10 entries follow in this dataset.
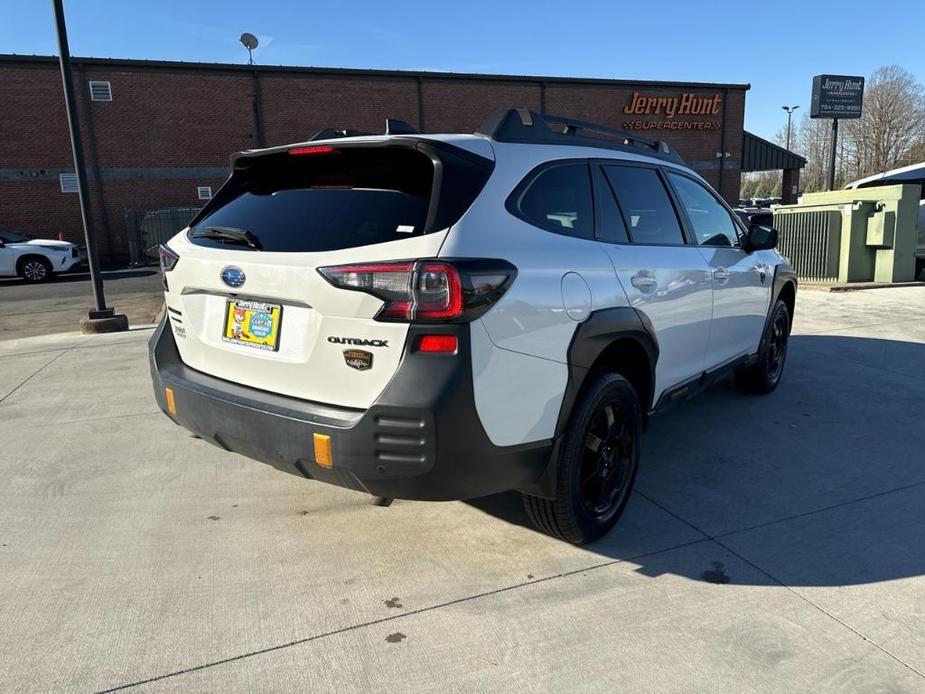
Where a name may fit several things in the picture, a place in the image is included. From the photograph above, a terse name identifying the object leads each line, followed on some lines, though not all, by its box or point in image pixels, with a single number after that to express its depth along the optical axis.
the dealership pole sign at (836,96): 40.44
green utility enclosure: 11.97
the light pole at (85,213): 8.33
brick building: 22.75
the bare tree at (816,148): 69.06
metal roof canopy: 34.72
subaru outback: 2.37
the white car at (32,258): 17.69
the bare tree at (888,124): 56.28
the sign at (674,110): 31.28
